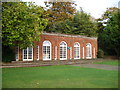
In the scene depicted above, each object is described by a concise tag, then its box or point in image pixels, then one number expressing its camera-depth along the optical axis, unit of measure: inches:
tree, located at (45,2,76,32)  820.4
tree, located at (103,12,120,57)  729.8
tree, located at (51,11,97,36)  806.2
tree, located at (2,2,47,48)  407.9
